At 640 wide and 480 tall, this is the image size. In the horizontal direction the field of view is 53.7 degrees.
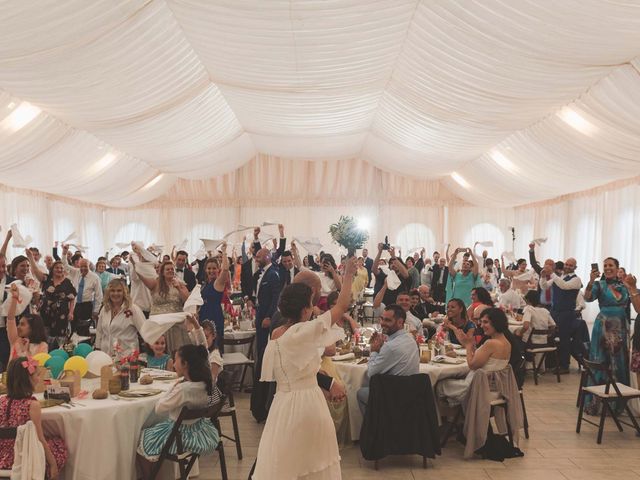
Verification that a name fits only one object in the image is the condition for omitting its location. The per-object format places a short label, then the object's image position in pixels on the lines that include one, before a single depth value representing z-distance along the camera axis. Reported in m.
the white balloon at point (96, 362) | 4.86
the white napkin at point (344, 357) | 5.77
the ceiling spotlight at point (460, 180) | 17.55
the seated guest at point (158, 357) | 5.34
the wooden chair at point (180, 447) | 3.94
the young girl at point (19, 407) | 3.59
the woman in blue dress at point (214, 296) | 6.28
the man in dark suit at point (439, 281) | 12.56
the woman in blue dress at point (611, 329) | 6.39
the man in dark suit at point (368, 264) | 11.99
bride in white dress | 3.06
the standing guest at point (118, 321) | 5.39
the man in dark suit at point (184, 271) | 8.50
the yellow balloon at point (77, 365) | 4.49
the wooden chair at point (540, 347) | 7.98
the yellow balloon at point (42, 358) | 4.62
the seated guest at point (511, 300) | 9.74
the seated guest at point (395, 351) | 4.88
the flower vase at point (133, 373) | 4.67
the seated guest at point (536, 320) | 7.99
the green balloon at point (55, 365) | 4.65
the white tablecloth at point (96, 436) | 3.83
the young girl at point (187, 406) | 4.03
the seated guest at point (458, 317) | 6.25
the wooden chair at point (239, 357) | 6.70
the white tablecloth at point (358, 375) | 5.48
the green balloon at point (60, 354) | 4.79
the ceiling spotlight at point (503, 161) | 13.55
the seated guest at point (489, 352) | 5.17
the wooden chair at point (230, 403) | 4.60
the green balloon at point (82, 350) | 5.16
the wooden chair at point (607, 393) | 5.55
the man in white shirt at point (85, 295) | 8.27
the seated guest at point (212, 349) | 4.66
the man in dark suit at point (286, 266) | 7.09
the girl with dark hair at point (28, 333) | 5.03
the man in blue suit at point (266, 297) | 6.51
